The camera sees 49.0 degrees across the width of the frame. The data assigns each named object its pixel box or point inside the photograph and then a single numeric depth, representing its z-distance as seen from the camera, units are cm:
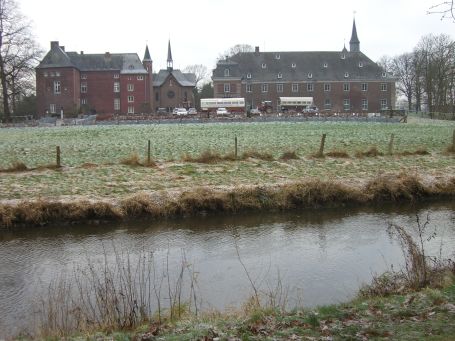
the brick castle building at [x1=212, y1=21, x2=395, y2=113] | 9131
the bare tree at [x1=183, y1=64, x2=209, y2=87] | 12350
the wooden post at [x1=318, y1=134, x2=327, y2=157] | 2190
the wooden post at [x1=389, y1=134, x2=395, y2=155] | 2330
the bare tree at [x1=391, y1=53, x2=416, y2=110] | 9312
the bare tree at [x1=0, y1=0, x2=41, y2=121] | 5744
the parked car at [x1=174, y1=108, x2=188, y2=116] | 7044
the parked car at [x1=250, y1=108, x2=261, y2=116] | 7018
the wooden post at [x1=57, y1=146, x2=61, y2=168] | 1911
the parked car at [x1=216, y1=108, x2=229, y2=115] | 7069
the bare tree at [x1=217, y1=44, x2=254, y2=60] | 11170
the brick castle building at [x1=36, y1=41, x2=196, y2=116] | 8619
